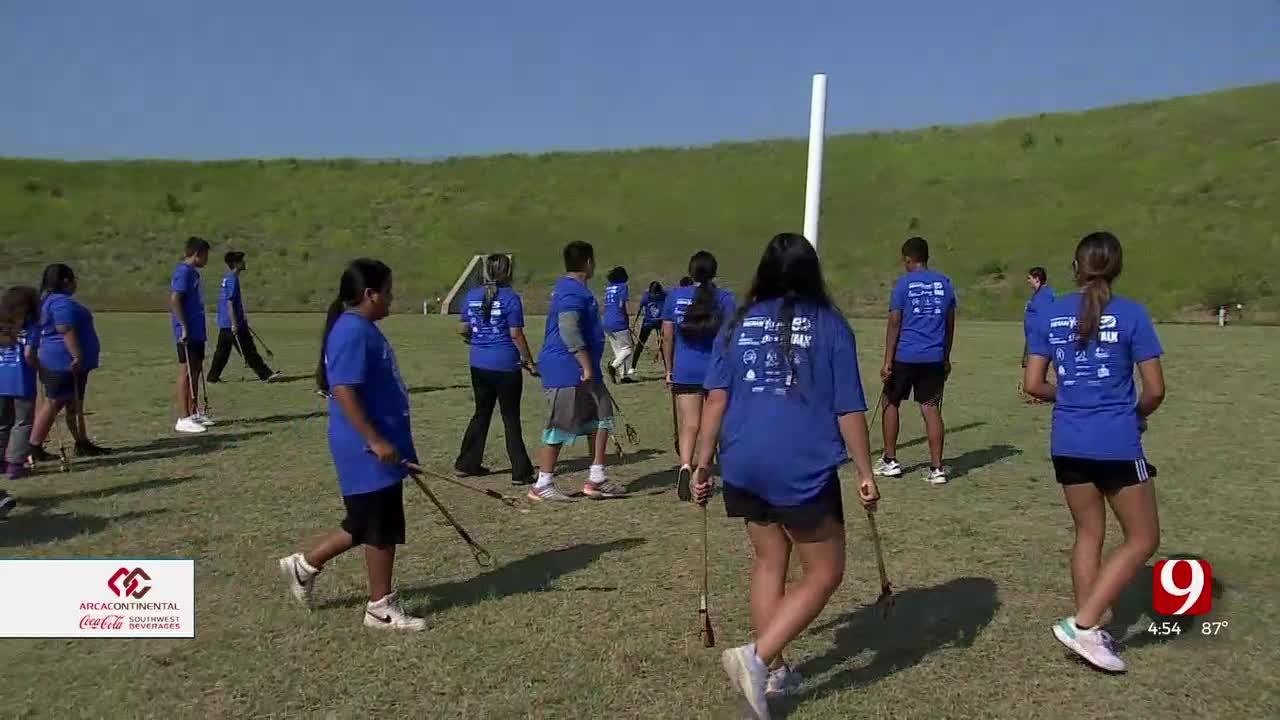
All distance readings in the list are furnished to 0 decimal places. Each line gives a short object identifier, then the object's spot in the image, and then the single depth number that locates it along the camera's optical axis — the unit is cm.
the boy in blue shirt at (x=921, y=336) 801
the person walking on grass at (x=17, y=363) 766
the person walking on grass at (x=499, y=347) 782
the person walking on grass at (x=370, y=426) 468
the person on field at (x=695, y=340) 704
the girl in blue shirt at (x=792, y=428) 386
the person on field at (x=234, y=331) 1363
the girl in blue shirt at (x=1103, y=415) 437
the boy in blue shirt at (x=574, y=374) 738
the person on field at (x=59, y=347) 856
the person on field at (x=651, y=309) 1691
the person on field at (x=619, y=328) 1499
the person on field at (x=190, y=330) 1034
